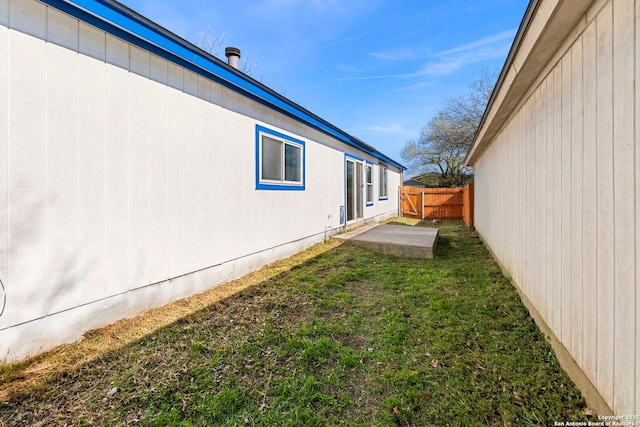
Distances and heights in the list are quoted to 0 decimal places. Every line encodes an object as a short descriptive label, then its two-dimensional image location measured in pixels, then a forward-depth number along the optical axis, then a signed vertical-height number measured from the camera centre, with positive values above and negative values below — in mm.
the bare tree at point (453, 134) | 19188 +5566
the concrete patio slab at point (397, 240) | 5818 -703
